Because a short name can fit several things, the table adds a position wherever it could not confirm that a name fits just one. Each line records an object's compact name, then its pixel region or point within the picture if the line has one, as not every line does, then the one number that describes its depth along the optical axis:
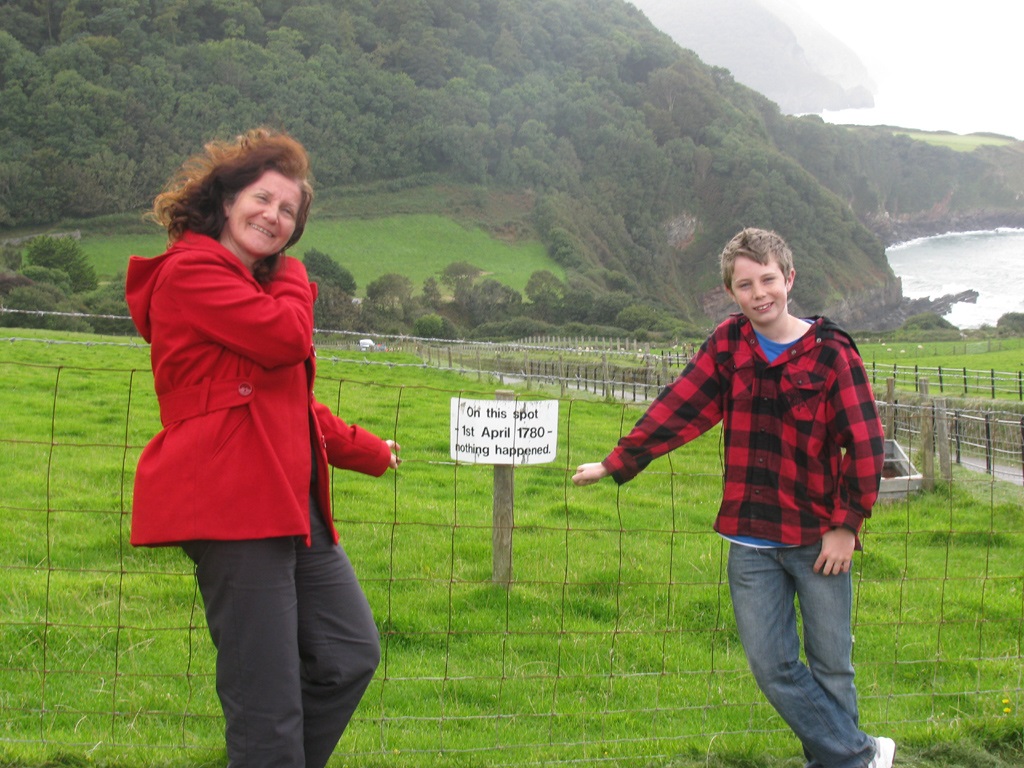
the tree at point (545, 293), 95.62
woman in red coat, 2.54
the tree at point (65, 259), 67.06
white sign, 5.49
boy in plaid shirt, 3.19
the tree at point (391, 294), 79.38
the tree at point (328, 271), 80.52
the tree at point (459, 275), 93.31
